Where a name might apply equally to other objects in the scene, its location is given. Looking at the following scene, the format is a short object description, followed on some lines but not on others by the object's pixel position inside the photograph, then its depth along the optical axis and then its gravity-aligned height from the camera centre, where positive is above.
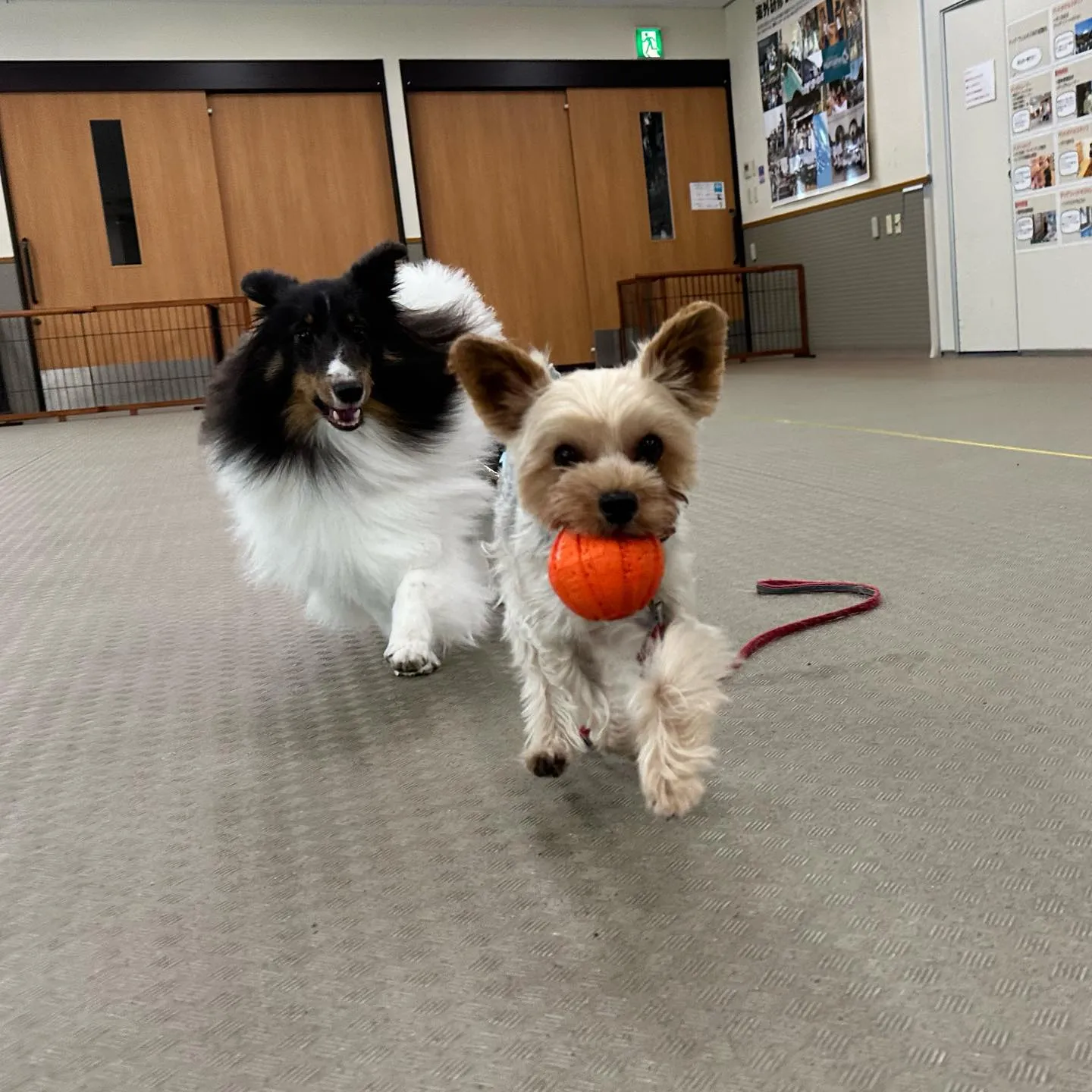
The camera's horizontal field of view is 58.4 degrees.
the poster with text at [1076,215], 6.35 +0.62
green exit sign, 10.04 +3.17
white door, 6.93 +0.97
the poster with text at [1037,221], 6.65 +0.65
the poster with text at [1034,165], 6.57 +1.02
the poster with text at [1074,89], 6.15 +1.40
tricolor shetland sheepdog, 1.95 -0.13
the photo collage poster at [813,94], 8.34 +2.20
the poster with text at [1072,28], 6.08 +1.76
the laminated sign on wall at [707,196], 10.55 +1.64
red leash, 1.74 -0.51
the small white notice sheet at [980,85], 6.93 +1.68
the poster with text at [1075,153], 6.23 +1.01
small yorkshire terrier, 1.18 -0.19
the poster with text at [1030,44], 6.40 +1.78
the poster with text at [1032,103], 6.48 +1.41
